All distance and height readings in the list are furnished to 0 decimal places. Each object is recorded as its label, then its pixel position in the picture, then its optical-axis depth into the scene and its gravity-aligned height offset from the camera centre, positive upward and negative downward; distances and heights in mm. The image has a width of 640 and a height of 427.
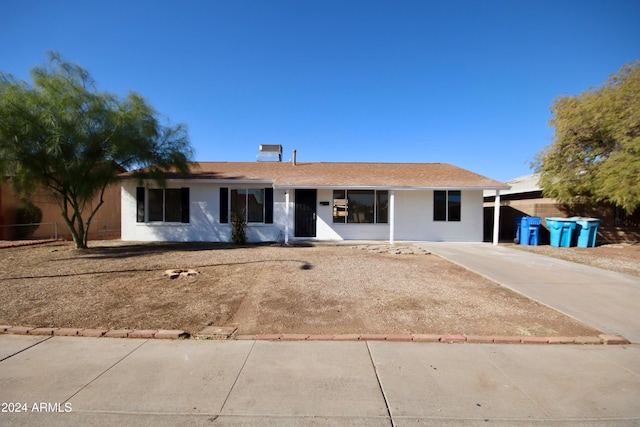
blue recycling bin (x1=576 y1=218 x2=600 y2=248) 12867 -770
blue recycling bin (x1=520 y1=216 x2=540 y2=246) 13516 -776
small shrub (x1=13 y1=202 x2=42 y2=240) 15656 -814
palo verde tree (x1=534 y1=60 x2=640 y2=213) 11781 +2952
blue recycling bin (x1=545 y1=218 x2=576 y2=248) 12992 -737
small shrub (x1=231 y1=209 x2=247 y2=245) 13617 -874
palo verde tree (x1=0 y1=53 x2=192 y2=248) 9602 +2329
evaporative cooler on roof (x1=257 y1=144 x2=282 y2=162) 20297 +3707
